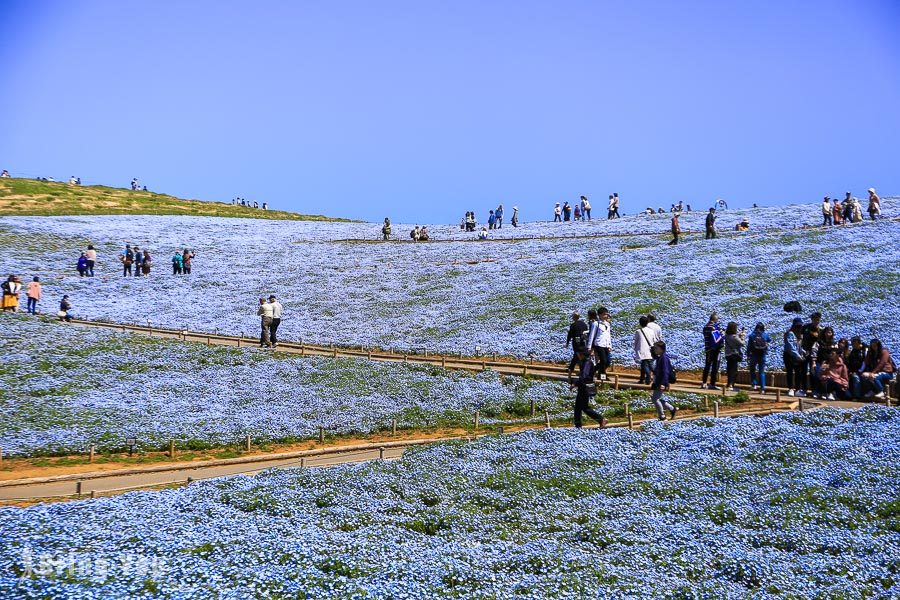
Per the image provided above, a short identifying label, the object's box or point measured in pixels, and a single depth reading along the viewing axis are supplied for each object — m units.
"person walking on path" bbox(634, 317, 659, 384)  28.80
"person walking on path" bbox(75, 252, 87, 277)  56.47
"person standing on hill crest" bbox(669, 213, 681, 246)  54.81
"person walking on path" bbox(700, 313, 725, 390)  30.31
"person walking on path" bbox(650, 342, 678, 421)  23.78
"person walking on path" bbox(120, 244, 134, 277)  57.94
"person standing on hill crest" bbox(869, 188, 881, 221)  55.69
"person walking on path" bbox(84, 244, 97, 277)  56.91
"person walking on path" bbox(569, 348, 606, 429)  22.92
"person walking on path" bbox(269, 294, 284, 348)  38.84
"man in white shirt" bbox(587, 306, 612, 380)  29.80
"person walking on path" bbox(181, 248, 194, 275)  58.75
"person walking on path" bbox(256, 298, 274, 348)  38.84
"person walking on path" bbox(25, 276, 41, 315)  45.16
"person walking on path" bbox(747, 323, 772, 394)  29.08
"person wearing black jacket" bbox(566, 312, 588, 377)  31.06
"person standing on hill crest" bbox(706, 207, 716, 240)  56.03
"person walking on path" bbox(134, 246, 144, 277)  58.91
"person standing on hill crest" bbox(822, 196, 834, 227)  58.66
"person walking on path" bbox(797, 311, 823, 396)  28.66
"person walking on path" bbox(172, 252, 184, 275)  58.71
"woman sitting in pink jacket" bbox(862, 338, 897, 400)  26.61
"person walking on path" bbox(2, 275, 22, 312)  45.41
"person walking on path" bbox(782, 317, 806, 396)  28.56
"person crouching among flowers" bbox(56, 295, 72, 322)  44.53
